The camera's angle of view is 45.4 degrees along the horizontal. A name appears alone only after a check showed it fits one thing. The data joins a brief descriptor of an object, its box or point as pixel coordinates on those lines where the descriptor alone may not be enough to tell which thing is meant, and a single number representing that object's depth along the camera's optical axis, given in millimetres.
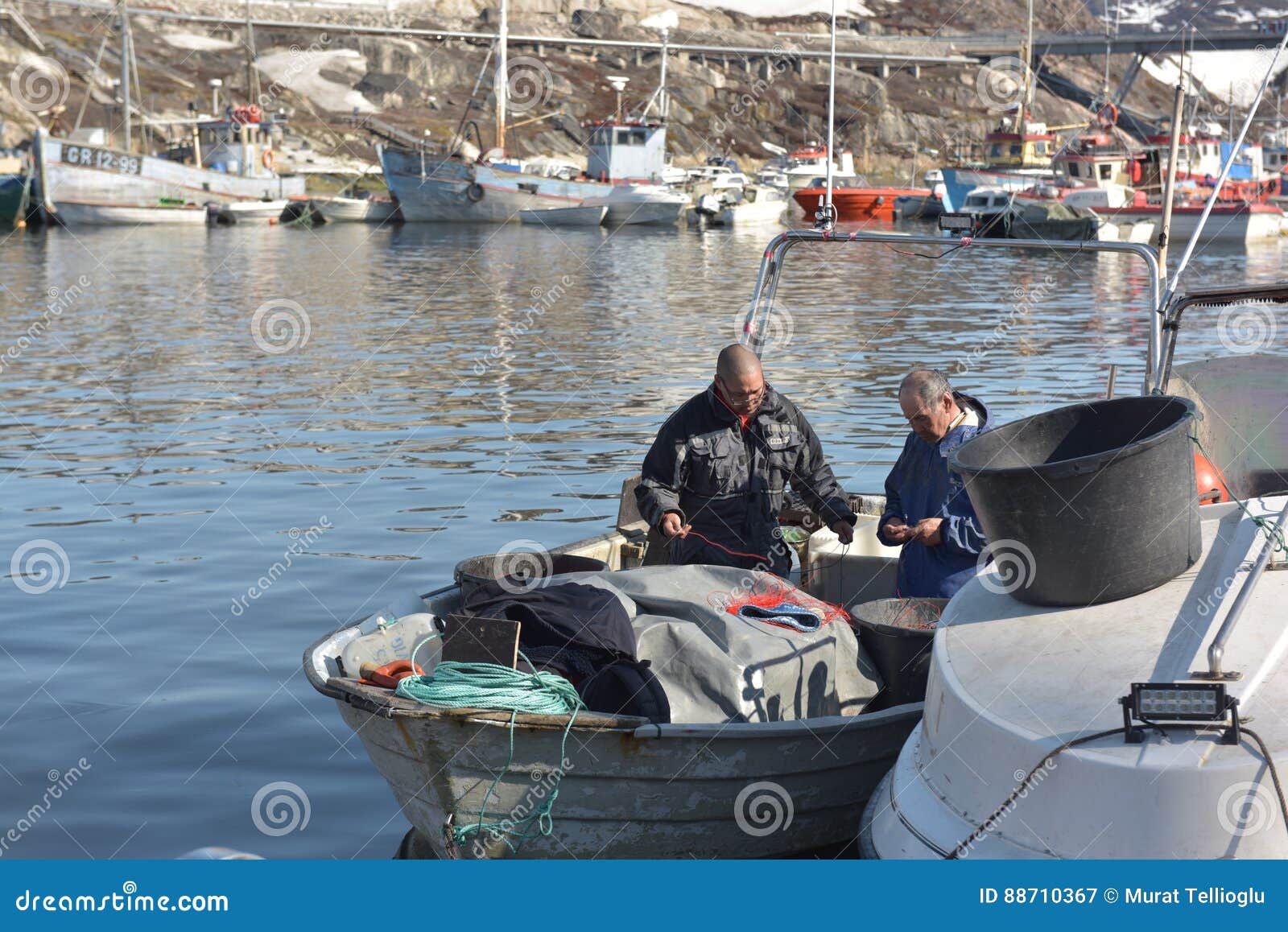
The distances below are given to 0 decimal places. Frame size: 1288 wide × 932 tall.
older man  6695
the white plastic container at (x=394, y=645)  6129
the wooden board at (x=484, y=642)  5809
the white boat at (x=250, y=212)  52938
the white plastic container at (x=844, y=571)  8016
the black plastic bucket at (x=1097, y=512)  4551
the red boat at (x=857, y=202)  56188
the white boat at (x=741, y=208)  56344
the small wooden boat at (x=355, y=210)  56156
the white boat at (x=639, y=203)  55688
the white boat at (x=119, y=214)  50812
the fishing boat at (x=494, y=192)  55469
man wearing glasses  7270
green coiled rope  5590
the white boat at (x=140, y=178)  50281
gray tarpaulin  5934
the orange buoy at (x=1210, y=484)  5902
